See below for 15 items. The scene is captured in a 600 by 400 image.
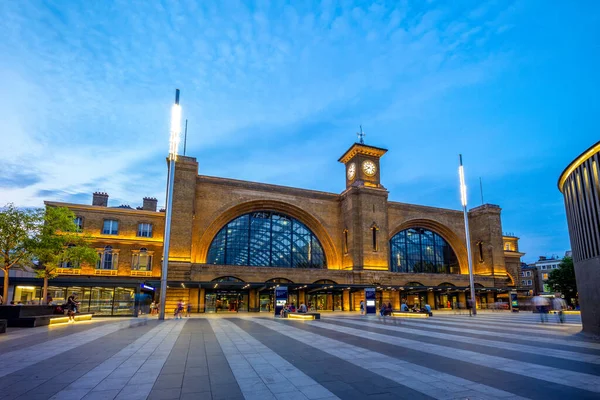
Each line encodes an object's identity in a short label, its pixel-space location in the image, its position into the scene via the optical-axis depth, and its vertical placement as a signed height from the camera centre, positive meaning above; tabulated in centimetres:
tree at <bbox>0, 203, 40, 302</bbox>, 2525 +336
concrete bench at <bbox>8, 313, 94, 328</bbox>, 1967 -198
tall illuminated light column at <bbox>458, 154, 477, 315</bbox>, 3572 +813
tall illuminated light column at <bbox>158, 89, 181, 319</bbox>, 2664 +770
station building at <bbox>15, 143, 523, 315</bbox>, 4031 +472
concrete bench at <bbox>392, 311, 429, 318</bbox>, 3011 -240
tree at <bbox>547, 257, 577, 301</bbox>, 5403 +59
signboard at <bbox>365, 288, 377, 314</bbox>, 3500 -154
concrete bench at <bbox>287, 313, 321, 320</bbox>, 2673 -221
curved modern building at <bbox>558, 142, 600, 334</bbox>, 1441 +221
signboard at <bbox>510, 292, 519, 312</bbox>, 4566 -212
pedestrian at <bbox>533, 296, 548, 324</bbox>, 3278 -152
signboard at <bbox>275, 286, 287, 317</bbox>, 3178 -116
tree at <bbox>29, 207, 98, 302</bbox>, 2761 +283
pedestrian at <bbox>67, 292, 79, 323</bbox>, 2410 -160
